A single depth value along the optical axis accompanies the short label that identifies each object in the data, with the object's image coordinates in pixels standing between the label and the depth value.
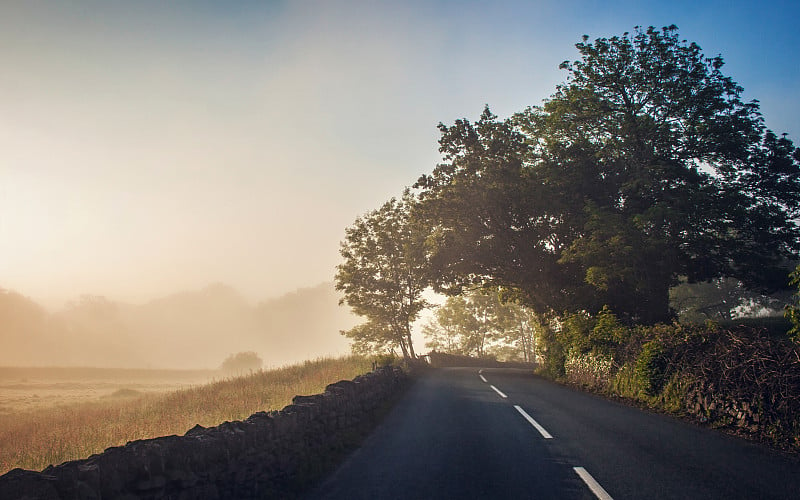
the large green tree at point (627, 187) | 23.38
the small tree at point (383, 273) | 45.19
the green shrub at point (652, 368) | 12.46
